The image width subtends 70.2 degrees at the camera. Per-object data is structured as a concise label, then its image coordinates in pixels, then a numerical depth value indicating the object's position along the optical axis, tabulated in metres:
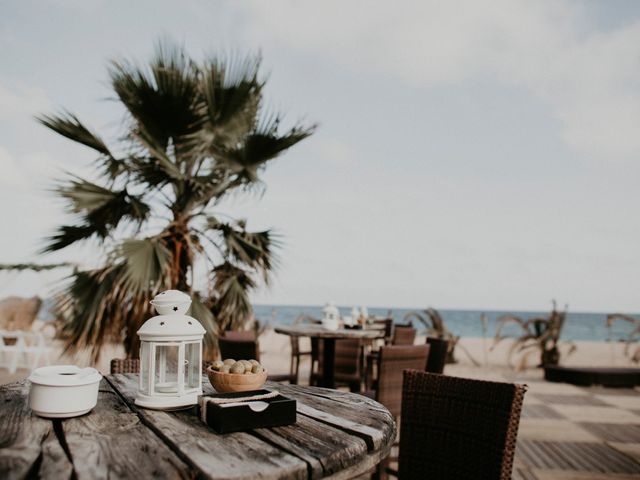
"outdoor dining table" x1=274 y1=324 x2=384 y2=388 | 3.60
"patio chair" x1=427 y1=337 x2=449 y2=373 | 3.10
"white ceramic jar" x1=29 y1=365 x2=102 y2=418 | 1.10
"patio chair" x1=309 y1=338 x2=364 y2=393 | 4.62
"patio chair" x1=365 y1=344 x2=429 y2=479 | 2.62
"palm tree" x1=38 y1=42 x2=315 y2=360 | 3.72
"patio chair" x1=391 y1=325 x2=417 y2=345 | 5.08
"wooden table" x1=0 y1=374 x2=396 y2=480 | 0.81
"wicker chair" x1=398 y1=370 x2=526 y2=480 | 1.44
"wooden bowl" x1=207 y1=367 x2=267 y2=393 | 1.31
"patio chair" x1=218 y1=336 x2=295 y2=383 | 2.73
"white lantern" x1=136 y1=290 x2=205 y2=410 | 1.17
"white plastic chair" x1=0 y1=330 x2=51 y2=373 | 6.19
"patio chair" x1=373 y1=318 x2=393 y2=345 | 4.98
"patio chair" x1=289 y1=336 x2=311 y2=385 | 5.02
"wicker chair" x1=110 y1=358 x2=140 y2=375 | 1.94
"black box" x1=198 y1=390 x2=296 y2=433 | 1.02
